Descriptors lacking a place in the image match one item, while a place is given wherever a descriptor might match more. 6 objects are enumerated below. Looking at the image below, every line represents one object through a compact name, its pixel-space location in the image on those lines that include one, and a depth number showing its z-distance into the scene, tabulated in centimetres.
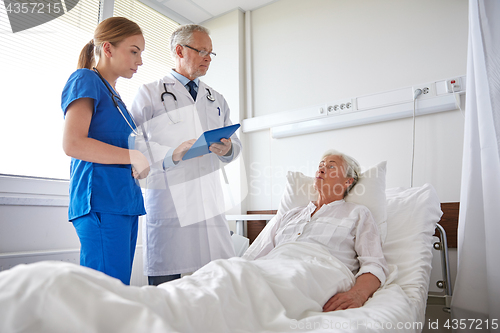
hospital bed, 51
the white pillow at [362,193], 169
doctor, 144
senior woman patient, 125
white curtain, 124
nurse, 107
